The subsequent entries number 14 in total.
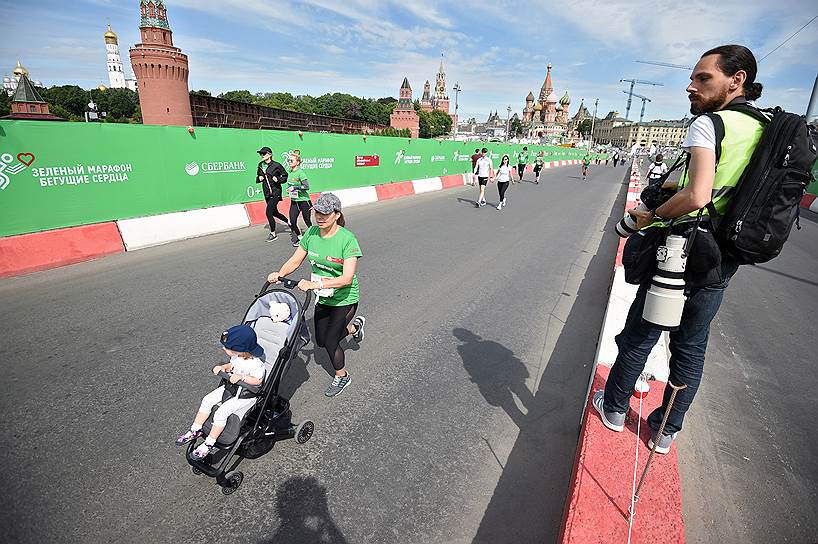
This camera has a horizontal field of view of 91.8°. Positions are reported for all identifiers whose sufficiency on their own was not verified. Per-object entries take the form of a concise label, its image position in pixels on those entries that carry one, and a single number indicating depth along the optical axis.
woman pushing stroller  3.21
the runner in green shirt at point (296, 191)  8.44
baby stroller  2.53
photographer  1.85
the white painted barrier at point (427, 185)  17.30
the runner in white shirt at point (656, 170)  12.49
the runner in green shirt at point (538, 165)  23.36
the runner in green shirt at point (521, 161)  24.02
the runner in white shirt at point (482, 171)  14.00
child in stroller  2.56
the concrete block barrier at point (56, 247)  5.95
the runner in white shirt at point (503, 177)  13.34
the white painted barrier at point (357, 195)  12.90
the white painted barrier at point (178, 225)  7.47
